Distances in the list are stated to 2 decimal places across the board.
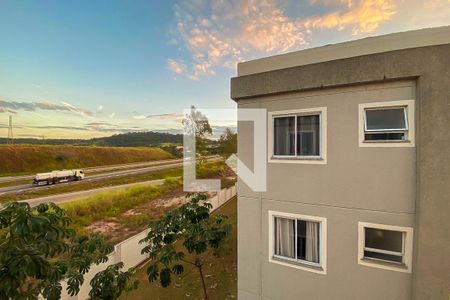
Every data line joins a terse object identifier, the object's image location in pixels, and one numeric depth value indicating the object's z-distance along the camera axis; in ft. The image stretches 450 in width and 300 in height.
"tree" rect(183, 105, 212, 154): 84.53
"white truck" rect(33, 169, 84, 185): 99.86
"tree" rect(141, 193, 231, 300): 21.29
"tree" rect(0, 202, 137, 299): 9.30
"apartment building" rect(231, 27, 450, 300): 15.08
